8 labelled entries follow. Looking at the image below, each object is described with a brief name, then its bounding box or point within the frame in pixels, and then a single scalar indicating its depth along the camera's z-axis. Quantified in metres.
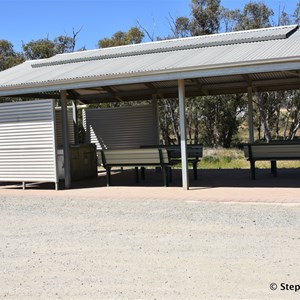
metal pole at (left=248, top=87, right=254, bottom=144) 15.38
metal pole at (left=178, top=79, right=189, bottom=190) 11.25
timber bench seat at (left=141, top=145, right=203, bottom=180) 13.40
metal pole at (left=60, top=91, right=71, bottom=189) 12.82
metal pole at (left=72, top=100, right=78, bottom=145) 17.30
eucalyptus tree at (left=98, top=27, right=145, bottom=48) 35.81
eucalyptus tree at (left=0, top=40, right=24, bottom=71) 36.93
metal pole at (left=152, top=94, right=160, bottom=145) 17.26
